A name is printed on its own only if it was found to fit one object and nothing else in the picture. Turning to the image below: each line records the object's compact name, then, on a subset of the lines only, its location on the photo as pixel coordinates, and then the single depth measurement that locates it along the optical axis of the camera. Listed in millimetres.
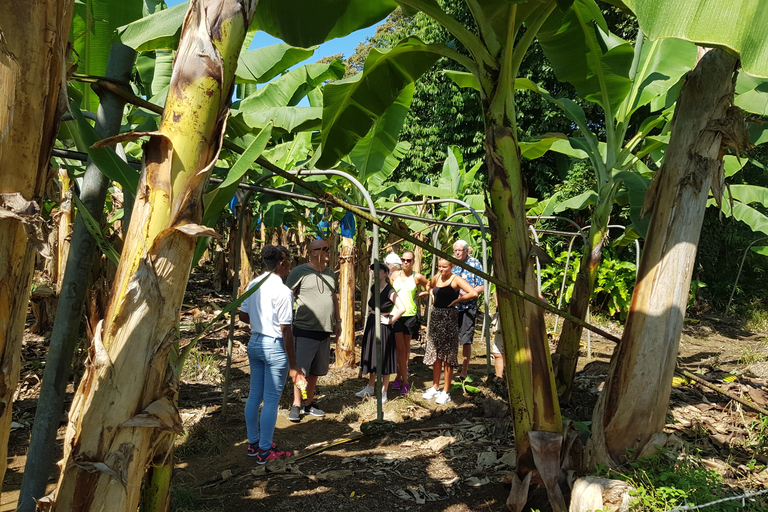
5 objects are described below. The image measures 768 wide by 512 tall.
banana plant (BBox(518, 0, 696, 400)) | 3779
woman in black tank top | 5594
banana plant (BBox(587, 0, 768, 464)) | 2693
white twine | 2291
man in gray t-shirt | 4973
